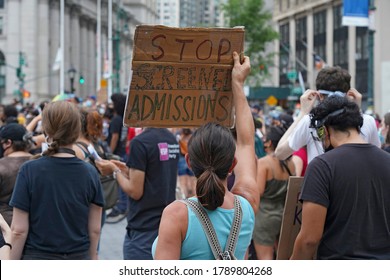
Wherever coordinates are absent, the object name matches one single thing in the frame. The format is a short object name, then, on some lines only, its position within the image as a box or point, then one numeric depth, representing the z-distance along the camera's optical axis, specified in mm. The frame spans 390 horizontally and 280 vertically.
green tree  56219
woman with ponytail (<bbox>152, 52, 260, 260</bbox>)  3381
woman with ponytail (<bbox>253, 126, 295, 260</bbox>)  7656
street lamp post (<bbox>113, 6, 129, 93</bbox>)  50359
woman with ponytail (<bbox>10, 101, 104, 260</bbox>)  4891
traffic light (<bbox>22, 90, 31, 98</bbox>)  62591
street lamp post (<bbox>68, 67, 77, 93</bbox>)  40494
